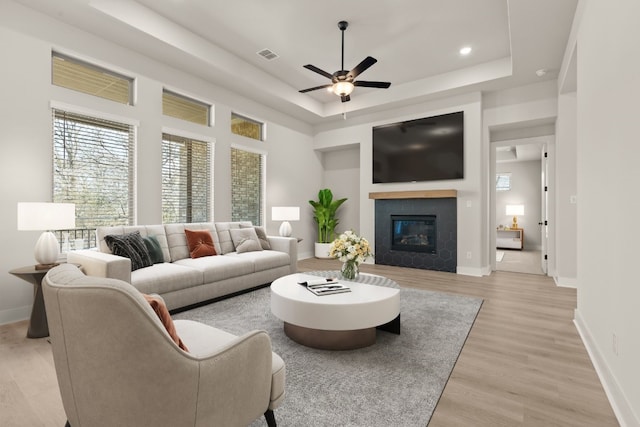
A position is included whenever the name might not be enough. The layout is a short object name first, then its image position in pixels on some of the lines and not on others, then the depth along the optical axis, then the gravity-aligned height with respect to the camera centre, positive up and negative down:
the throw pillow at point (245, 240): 4.50 -0.37
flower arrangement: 2.92 -0.33
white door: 5.26 +0.16
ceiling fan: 3.84 +1.67
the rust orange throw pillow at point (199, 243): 4.02 -0.37
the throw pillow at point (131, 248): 3.19 -0.34
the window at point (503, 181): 9.55 +1.02
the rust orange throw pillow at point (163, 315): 1.21 -0.40
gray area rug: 1.66 -1.04
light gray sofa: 2.90 -0.56
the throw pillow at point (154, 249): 3.55 -0.39
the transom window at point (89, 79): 3.49 +1.60
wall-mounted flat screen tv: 5.51 +1.22
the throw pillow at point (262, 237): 4.83 -0.35
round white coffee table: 2.29 -0.75
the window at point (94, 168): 3.48 +0.56
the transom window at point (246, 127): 5.61 +1.62
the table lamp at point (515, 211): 9.13 +0.11
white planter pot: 6.98 -0.77
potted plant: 7.05 -0.07
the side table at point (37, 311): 2.65 -0.82
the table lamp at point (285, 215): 5.50 +0.00
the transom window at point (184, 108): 4.55 +1.62
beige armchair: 0.94 -0.49
